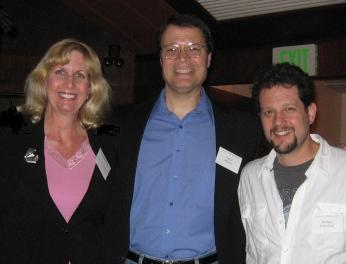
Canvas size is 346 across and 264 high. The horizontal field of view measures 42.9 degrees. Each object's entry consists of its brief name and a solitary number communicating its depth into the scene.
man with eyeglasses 2.27
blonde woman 2.16
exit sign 5.30
